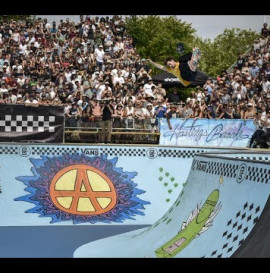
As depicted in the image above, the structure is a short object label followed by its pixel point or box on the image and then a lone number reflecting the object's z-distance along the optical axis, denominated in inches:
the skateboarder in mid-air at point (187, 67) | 684.4
